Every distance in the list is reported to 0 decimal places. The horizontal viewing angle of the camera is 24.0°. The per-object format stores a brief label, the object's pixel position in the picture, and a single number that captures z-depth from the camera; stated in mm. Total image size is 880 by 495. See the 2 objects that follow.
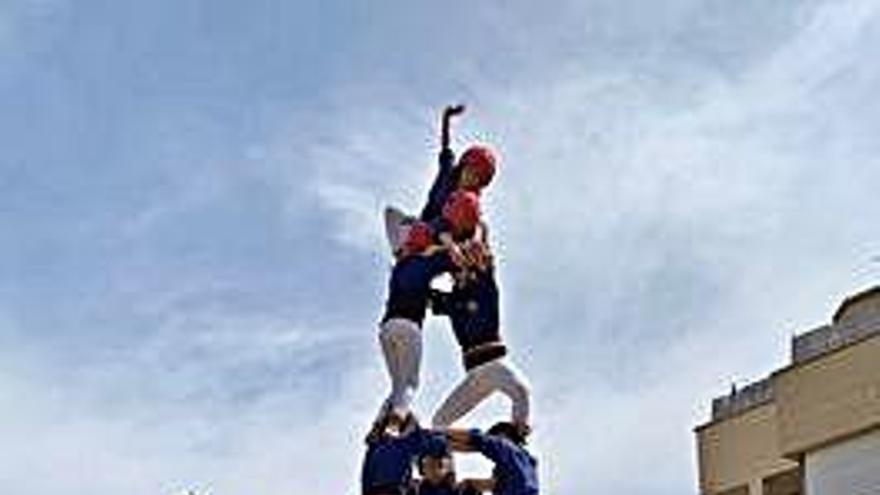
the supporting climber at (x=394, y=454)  12953
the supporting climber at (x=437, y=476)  13039
